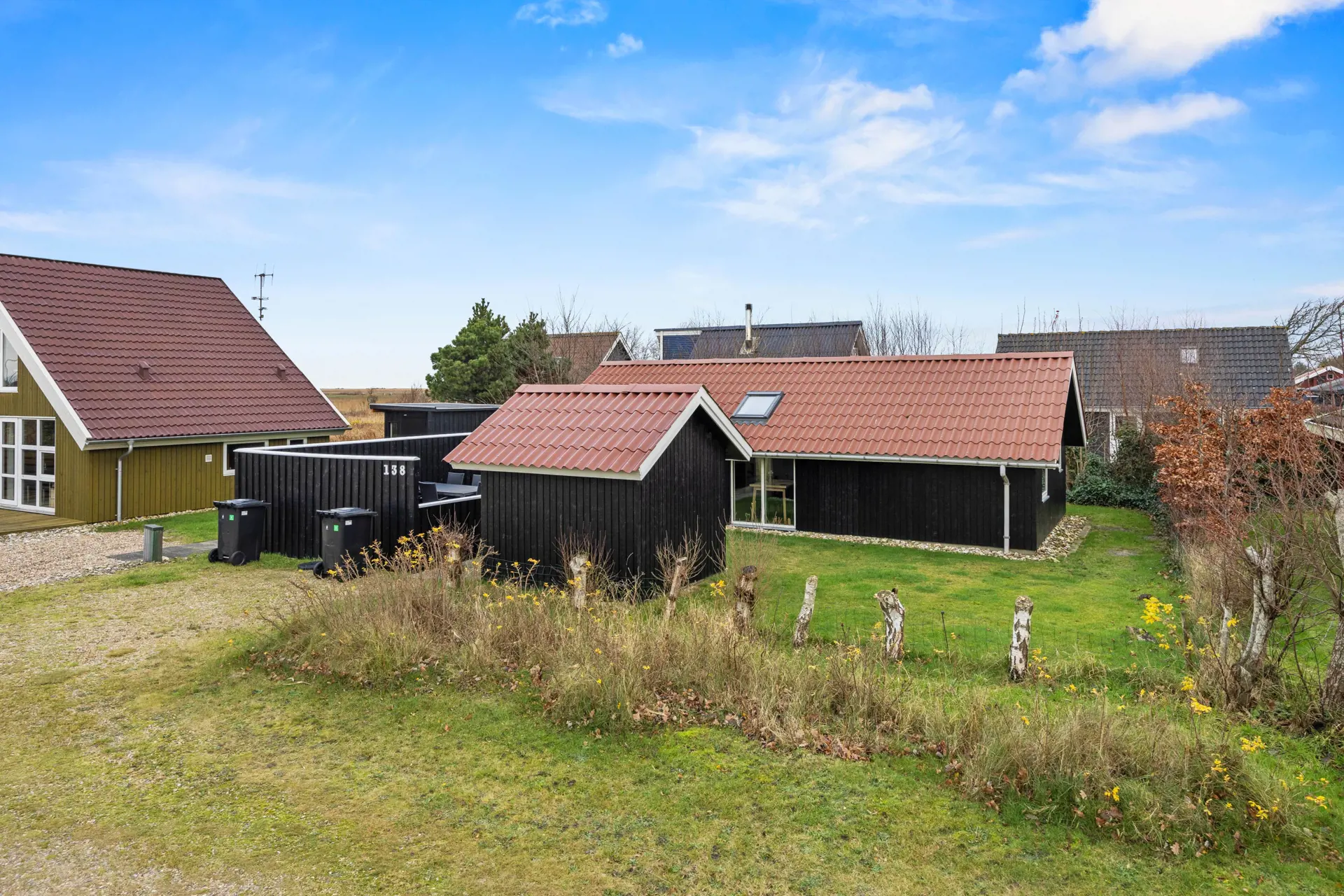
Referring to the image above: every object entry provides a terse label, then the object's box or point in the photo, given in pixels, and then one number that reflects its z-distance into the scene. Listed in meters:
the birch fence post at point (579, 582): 8.77
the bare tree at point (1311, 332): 31.50
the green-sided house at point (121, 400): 17.50
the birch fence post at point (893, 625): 8.29
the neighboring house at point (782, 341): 39.88
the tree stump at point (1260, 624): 7.05
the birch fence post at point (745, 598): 8.63
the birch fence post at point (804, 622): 8.71
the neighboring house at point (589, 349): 41.47
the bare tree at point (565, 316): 46.50
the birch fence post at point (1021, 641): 7.84
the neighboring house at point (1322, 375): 29.19
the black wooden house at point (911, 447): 15.38
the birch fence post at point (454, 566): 9.02
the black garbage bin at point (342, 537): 12.45
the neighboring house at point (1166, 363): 26.83
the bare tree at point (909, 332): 41.72
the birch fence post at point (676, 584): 8.70
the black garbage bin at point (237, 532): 13.52
